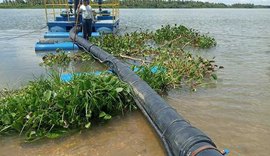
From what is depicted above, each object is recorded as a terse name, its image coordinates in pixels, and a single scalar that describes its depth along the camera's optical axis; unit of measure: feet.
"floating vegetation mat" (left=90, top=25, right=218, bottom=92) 16.81
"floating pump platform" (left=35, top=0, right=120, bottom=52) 28.56
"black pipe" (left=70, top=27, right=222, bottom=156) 7.97
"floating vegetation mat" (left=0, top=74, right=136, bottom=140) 11.37
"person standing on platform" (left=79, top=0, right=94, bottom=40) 28.58
